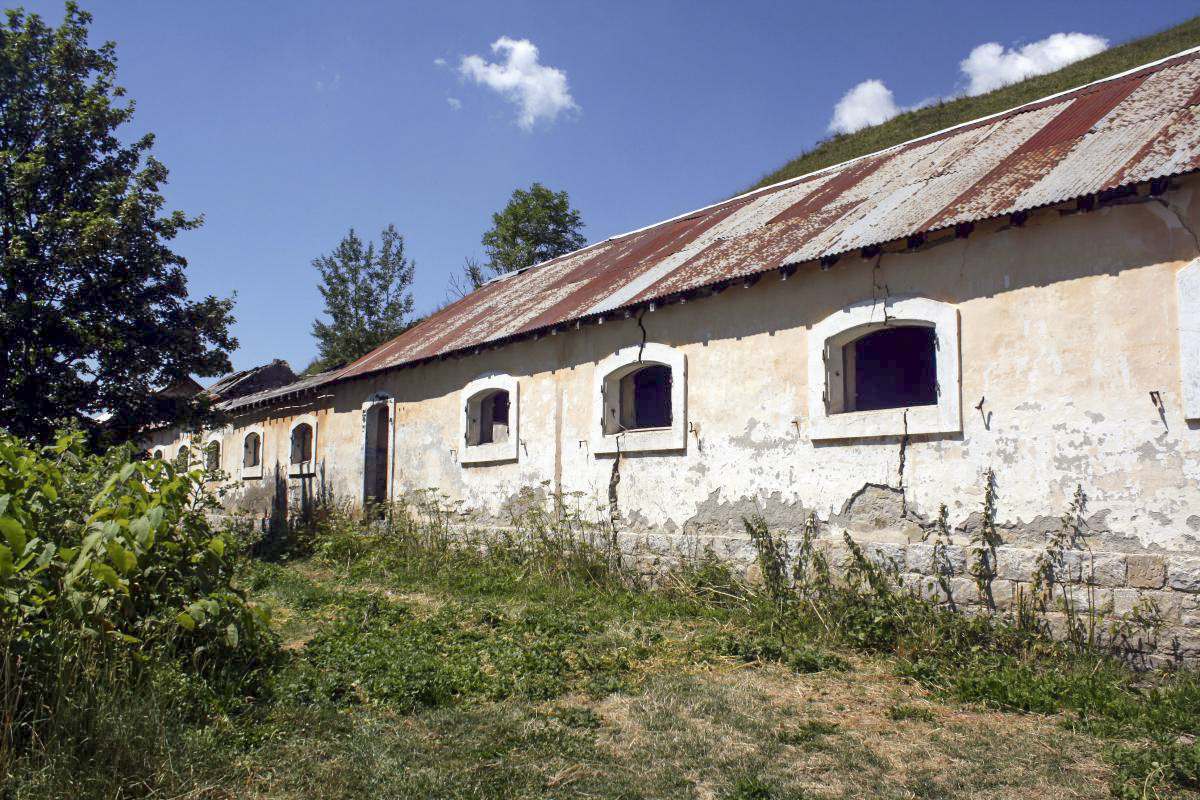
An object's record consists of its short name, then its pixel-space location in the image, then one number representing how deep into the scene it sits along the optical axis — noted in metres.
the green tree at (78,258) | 11.55
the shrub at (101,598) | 3.45
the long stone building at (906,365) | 5.44
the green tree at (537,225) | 28.88
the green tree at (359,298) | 33.94
